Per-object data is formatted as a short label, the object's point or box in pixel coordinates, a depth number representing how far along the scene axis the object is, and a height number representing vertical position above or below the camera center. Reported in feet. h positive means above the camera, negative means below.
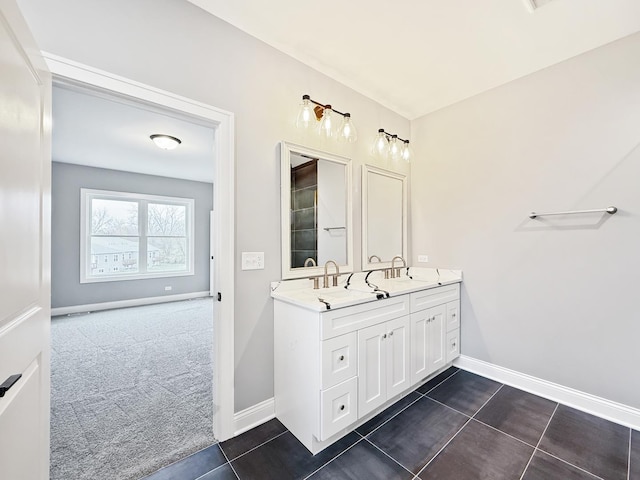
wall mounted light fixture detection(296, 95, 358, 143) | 6.79 +3.09
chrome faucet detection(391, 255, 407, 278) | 9.20 -0.97
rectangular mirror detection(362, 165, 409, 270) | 8.61 +0.79
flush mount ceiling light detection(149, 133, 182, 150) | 11.82 +4.32
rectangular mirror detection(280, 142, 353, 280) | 6.71 +0.79
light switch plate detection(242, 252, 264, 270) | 6.09 -0.44
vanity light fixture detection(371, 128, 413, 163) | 8.84 +3.10
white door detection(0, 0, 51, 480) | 2.71 -0.10
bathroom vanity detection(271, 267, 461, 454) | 5.27 -2.39
